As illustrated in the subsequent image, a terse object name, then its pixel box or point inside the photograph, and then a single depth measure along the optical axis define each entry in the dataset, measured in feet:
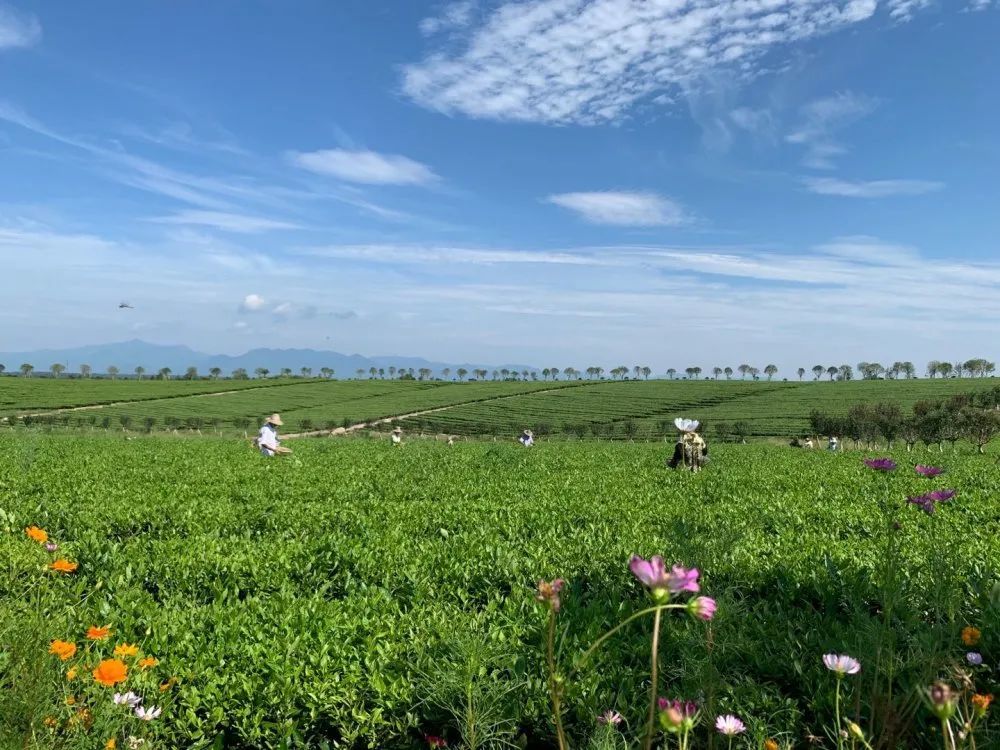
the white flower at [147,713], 11.11
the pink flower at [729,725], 8.76
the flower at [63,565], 12.34
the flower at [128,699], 11.05
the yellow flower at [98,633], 11.35
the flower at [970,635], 12.12
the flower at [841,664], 8.34
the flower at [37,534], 12.27
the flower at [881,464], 13.86
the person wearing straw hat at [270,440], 65.46
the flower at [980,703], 7.45
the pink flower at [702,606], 6.07
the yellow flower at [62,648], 10.33
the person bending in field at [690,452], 59.47
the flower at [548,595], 6.66
